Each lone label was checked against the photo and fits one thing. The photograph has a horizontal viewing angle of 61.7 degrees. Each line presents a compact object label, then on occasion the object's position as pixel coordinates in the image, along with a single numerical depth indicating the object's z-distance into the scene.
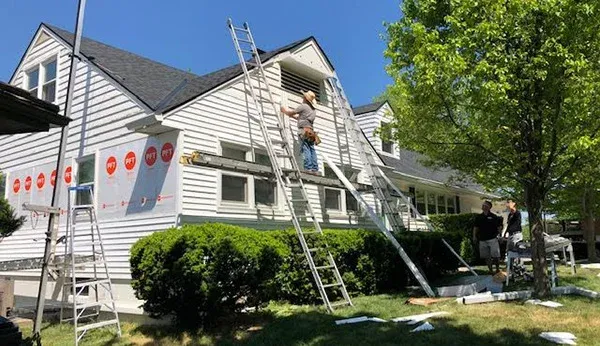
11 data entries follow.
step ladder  8.20
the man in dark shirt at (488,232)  11.73
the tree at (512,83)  7.70
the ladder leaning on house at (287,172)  8.52
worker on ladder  10.52
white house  9.61
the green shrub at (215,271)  7.18
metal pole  7.10
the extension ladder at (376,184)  9.48
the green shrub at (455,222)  19.09
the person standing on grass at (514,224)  11.64
